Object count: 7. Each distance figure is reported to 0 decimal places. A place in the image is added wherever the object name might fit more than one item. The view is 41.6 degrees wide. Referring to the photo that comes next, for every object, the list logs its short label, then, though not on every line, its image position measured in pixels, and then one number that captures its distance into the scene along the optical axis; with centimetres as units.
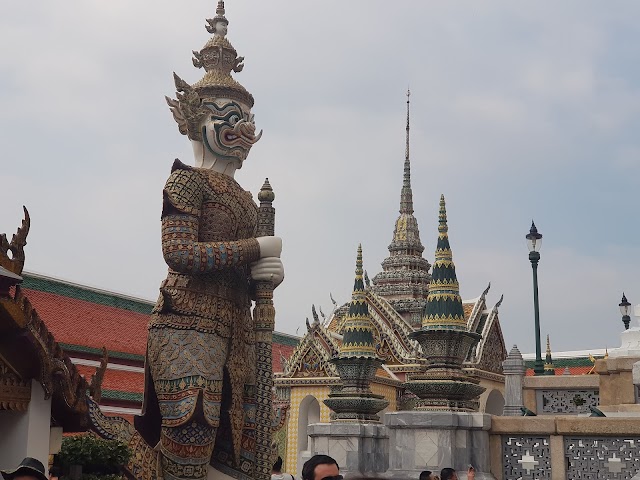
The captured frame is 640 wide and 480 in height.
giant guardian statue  754
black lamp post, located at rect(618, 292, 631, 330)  2053
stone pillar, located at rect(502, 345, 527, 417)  1348
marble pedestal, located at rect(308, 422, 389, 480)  1147
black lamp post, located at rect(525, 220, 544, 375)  1658
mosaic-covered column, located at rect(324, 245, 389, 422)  1252
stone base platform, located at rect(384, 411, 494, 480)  873
